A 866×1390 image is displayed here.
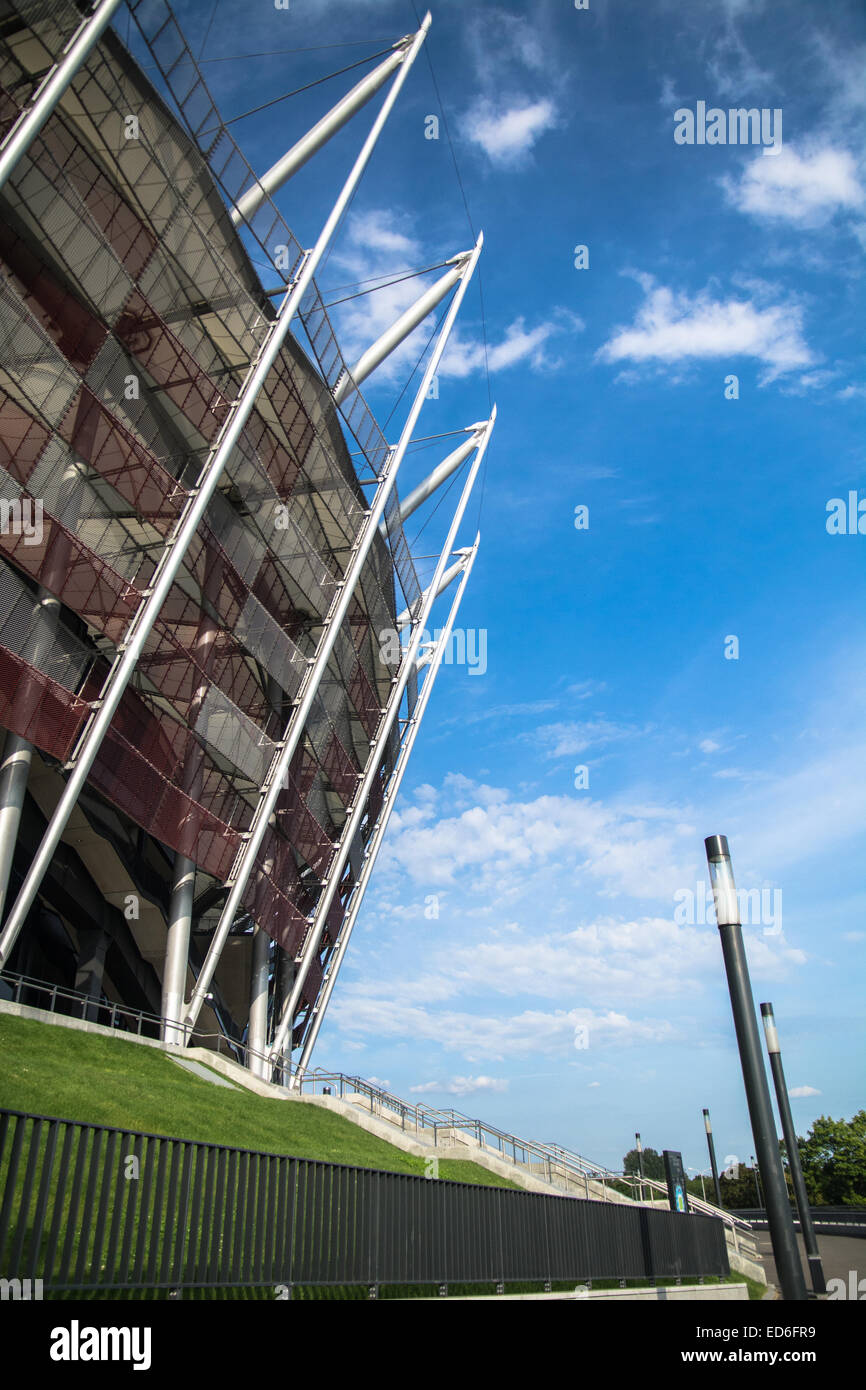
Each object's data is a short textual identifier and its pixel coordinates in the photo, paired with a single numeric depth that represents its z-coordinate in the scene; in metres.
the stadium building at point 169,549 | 20.12
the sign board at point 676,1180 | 20.22
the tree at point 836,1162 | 53.50
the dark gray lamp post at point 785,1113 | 20.92
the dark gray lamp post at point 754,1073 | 8.27
